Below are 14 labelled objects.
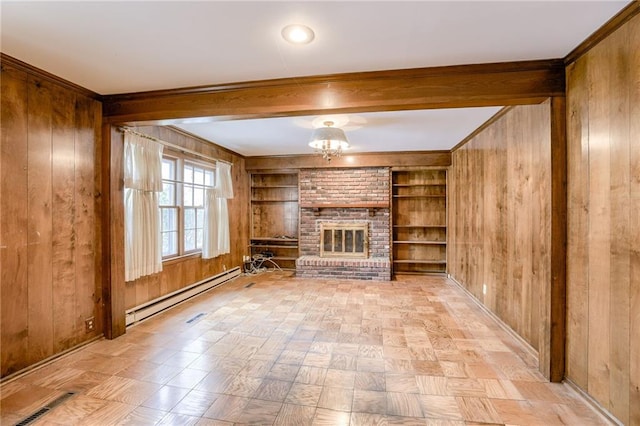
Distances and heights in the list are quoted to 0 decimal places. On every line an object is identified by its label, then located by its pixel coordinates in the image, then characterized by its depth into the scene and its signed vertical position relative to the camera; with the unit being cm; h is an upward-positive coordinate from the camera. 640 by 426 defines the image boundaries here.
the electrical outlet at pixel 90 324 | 291 -111
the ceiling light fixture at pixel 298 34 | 188 +116
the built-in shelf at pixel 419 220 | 618 -20
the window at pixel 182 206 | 427 +9
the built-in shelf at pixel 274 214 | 674 -6
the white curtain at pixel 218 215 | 497 -6
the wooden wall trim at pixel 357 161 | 576 +102
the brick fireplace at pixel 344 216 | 591 -11
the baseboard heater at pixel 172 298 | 349 -121
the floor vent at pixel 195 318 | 359 -132
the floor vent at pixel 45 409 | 187 -131
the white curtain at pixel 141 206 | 336 +7
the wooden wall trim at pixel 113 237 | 306 -26
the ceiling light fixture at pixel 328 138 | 366 +91
